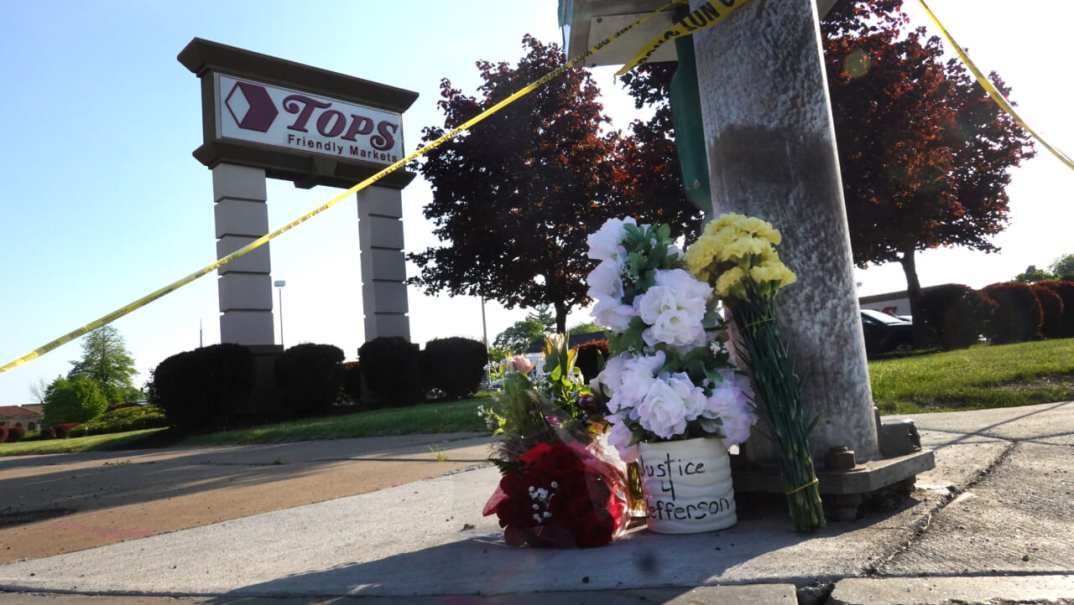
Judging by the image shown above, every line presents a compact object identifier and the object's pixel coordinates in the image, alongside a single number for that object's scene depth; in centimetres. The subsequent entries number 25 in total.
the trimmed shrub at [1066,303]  2012
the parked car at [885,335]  1980
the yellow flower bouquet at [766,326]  276
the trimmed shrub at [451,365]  1820
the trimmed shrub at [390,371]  1759
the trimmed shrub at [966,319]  1702
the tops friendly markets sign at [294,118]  1627
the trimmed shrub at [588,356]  1454
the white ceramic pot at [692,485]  290
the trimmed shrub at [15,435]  3533
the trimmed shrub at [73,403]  4044
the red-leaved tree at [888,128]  1570
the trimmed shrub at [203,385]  1527
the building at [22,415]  7992
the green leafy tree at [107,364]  6706
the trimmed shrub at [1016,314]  1758
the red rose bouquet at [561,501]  292
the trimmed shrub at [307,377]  1644
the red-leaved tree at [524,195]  2017
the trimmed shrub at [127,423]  2409
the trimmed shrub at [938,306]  1709
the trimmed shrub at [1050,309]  1961
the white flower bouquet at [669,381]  285
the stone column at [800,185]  307
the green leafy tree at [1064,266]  7892
